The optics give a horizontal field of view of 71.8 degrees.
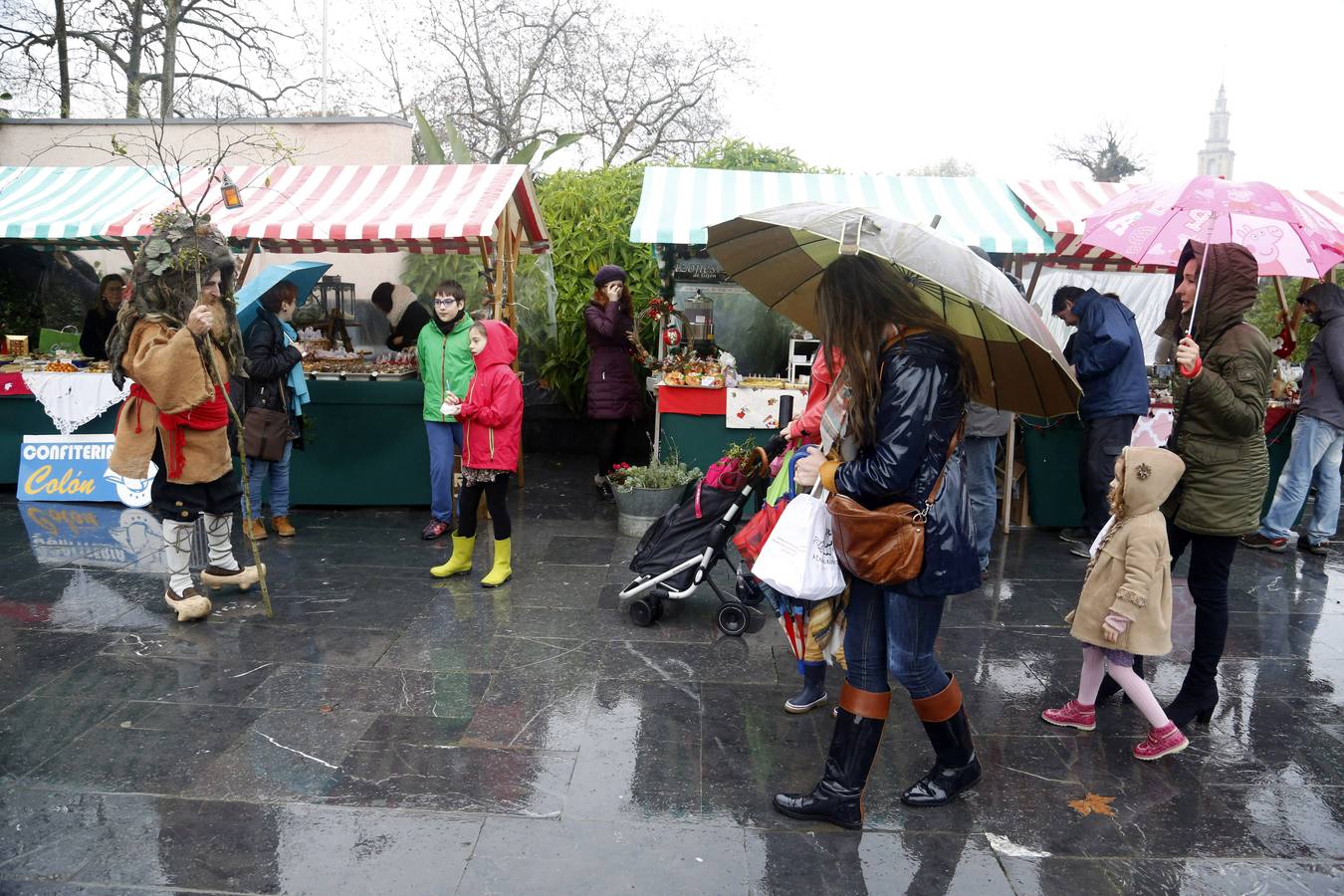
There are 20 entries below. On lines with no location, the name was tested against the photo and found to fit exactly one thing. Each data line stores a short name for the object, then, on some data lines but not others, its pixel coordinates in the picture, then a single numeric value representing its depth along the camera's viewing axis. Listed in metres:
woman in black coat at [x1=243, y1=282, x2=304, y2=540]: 6.46
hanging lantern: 6.03
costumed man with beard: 4.59
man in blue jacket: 5.90
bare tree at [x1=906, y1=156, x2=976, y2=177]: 28.14
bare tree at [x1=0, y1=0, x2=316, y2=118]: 16.61
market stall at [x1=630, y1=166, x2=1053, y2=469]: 7.50
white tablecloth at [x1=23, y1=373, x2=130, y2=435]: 7.70
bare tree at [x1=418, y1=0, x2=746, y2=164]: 18.88
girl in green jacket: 6.23
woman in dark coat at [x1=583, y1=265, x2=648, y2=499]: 7.79
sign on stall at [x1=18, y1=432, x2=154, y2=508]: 7.61
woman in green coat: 3.76
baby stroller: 4.88
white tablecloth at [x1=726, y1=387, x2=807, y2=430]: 7.41
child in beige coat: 3.58
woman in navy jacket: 2.76
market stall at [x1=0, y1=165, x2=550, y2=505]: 7.24
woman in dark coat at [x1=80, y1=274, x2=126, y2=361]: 8.64
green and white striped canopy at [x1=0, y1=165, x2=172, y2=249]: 7.61
